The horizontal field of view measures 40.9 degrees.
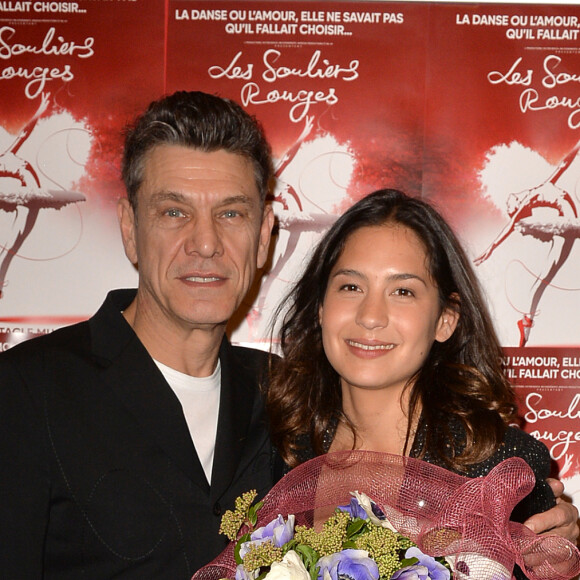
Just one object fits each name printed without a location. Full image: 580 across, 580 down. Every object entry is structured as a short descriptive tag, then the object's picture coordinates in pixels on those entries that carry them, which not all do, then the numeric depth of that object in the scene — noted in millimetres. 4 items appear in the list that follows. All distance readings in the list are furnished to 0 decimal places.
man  1830
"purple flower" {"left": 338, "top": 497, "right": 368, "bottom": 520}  1119
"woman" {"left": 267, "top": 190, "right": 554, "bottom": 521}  1935
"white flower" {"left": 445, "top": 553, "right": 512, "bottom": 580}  1129
